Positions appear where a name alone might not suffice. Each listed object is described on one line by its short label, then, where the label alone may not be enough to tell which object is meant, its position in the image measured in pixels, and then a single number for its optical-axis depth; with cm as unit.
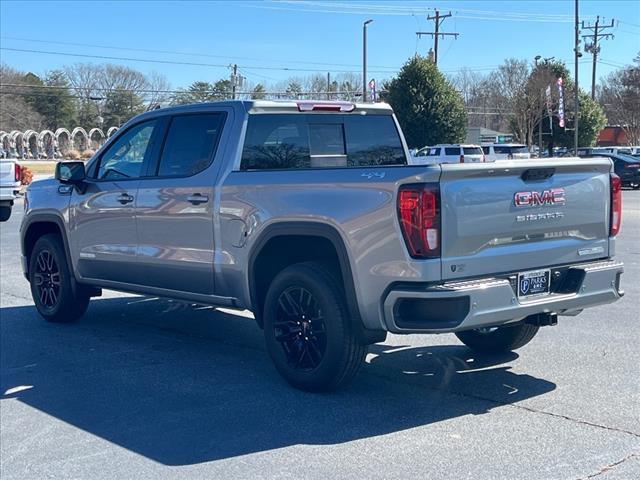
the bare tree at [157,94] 6575
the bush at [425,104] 3972
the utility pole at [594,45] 6462
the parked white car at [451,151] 3469
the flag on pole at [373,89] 4412
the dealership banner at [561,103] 4266
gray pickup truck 514
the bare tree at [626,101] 6062
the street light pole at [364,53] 4928
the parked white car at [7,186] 2123
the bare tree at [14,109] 7350
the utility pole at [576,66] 4331
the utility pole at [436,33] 5703
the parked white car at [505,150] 3522
